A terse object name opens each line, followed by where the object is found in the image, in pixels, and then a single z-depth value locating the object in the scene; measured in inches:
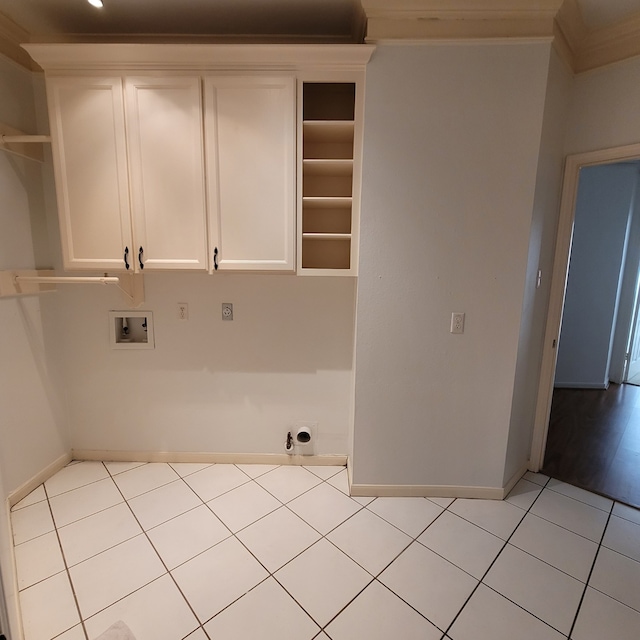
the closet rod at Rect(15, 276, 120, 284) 75.7
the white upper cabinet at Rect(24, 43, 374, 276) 68.7
